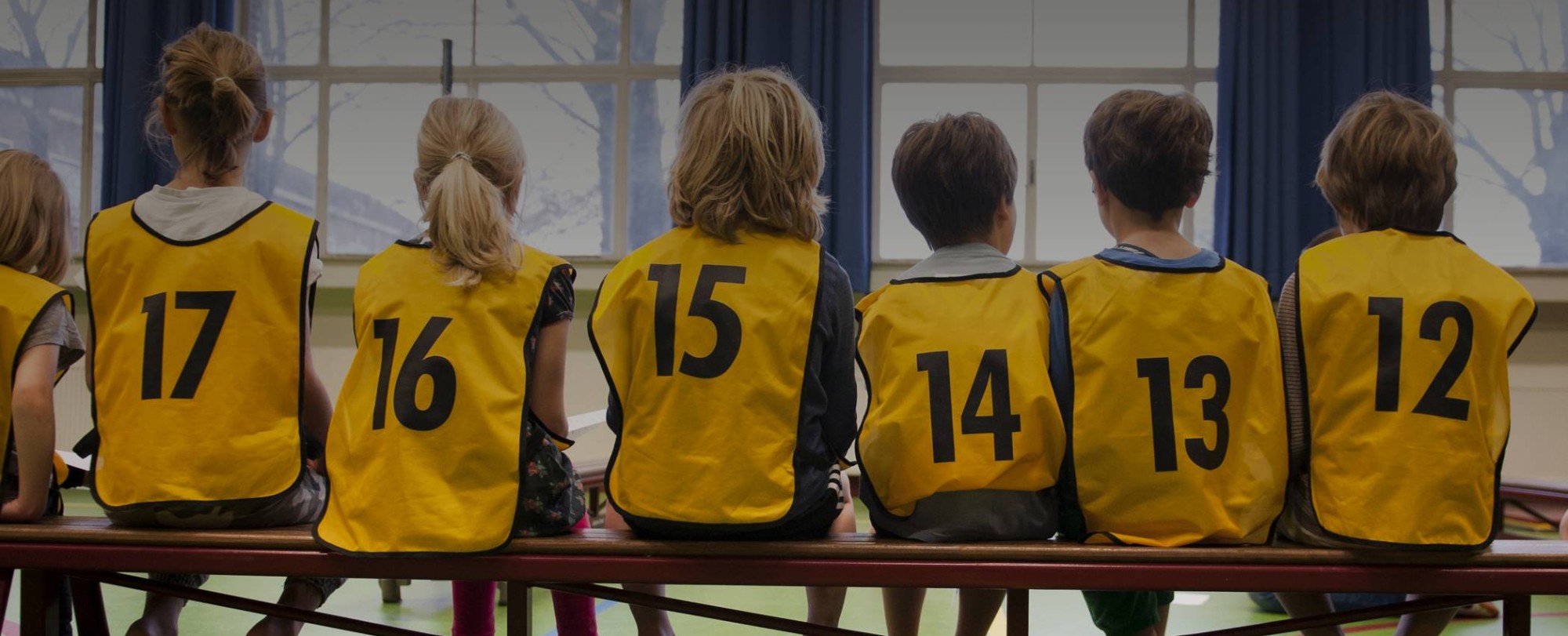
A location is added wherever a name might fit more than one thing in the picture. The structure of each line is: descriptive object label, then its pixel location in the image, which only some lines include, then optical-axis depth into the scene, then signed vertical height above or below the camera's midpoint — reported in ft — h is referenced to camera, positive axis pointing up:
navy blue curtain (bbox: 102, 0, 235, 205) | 20.10 +4.63
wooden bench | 5.39 -1.20
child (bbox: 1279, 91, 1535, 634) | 5.31 -0.19
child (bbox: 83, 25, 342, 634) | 5.73 -0.08
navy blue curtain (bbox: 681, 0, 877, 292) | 19.08 +4.89
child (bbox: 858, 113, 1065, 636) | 5.53 -0.26
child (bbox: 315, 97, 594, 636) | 5.48 -0.34
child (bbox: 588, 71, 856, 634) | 5.47 -0.06
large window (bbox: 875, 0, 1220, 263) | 20.18 +4.92
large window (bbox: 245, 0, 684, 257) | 20.72 +4.27
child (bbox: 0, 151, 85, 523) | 5.93 -0.05
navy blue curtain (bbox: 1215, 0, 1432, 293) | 18.78 +4.26
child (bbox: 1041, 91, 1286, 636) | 5.46 -0.31
